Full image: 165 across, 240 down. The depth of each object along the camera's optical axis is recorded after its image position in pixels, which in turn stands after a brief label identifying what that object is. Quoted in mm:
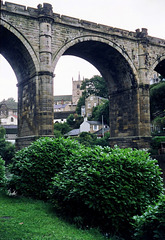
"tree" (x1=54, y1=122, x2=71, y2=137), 59069
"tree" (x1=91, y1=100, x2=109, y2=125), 56069
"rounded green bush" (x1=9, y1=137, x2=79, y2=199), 8492
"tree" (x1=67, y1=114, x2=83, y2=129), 70375
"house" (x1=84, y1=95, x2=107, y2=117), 70438
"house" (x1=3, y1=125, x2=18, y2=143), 56434
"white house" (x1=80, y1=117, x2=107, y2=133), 60931
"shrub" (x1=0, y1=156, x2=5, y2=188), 10297
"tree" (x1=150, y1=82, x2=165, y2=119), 36156
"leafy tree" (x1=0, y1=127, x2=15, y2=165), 35341
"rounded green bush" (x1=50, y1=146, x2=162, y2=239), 6020
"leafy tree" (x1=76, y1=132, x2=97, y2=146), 43391
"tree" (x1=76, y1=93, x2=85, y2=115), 77125
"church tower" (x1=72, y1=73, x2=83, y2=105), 115562
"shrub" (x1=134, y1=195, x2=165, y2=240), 4387
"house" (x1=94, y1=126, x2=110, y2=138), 57438
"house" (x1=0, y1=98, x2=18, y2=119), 86938
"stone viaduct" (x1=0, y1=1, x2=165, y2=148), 18344
